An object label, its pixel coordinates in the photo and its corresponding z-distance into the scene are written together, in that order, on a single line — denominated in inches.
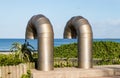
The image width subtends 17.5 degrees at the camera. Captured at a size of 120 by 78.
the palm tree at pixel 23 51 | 911.0
